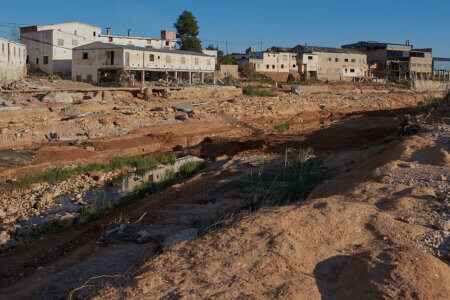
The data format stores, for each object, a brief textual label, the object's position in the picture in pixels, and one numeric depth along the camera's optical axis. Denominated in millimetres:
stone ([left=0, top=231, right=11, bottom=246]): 10603
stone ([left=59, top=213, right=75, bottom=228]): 11930
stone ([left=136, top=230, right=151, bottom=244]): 8469
